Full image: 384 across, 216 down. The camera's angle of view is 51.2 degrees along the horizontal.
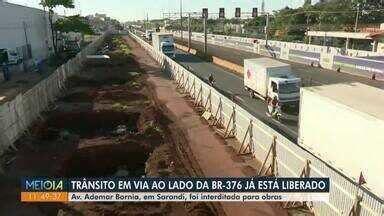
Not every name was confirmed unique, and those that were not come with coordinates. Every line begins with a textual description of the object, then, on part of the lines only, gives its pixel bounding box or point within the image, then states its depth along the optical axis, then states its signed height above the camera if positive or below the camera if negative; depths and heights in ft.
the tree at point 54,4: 222.07 +5.96
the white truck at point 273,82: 96.68 -16.68
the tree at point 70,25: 225.56 -5.54
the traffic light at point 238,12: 252.87 +1.23
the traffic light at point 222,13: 259.39 +0.69
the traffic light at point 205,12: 236.02 +1.25
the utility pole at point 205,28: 237.57 -8.34
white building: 166.20 -7.37
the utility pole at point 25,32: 190.02 -7.84
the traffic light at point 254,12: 243.40 +1.14
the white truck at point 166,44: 236.02 -17.02
